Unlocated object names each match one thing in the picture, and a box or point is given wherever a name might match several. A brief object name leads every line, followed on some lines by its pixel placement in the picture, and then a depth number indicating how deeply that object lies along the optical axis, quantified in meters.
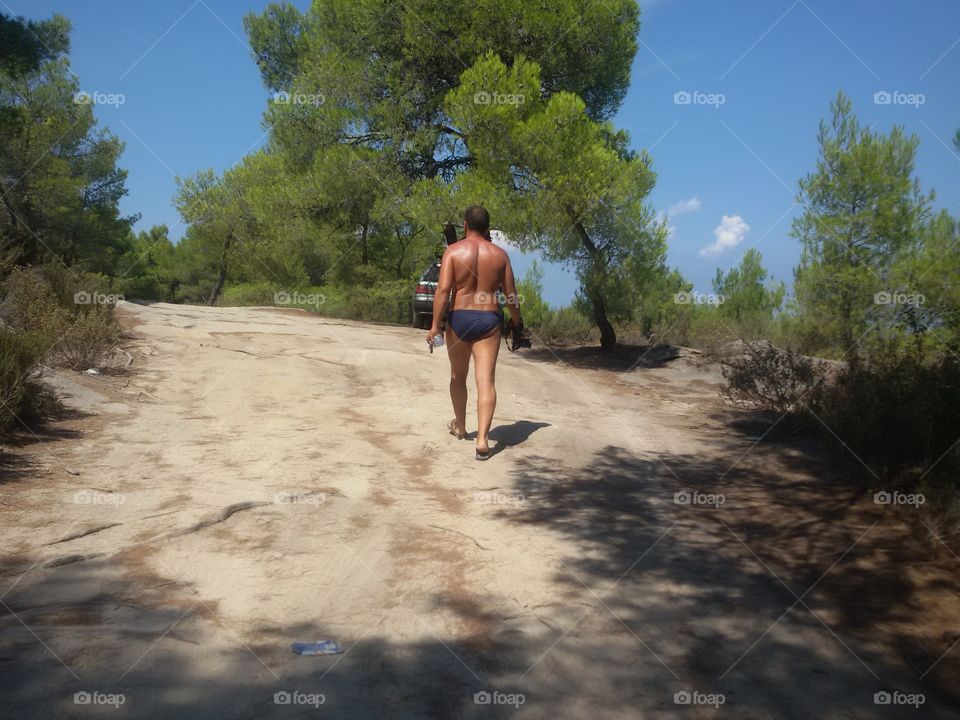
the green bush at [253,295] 30.86
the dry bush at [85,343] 8.24
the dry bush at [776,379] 7.70
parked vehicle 17.53
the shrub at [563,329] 17.83
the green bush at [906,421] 4.98
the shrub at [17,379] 5.59
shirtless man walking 6.21
